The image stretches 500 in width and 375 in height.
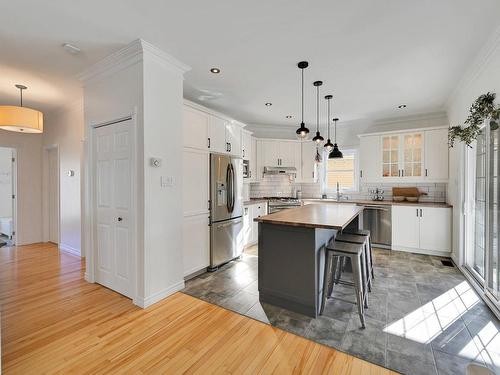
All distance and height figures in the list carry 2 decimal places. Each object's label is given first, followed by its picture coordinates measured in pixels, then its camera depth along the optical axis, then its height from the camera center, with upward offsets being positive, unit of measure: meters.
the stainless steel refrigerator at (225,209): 3.61 -0.39
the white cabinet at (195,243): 3.22 -0.82
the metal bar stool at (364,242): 2.65 -0.65
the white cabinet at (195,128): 3.21 +0.79
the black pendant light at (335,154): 4.26 +0.54
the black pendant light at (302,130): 2.85 +0.71
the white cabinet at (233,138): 4.02 +0.80
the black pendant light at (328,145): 3.85 +0.63
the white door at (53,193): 5.16 -0.18
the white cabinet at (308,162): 5.91 +0.55
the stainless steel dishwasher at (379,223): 4.66 -0.77
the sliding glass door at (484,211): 2.52 -0.33
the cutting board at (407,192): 4.88 -0.16
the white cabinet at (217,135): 3.63 +0.78
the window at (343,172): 5.76 +0.30
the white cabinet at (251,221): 4.57 -0.71
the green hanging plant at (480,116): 2.42 +0.72
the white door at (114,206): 2.71 -0.25
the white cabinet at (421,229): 4.19 -0.81
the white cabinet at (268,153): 5.70 +0.75
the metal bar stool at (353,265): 2.22 -0.82
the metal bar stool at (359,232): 2.97 -0.62
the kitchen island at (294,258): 2.37 -0.77
